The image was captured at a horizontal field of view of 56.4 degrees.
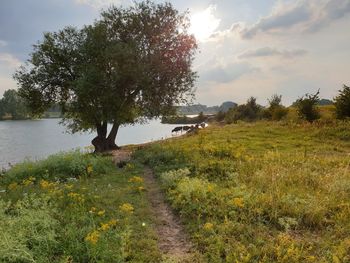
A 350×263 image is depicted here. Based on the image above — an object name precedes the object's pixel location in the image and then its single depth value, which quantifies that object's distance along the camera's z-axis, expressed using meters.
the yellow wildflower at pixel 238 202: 8.63
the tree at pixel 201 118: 79.59
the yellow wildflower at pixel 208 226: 7.60
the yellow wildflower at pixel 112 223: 7.91
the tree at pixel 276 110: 44.84
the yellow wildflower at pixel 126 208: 8.62
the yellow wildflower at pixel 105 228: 7.22
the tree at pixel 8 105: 129.62
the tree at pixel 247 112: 53.81
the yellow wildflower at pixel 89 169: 14.05
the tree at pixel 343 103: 32.44
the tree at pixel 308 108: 36.34
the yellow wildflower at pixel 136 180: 12.28
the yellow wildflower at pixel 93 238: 6.71
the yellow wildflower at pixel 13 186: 12.12
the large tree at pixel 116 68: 24.20
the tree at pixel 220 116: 64.38
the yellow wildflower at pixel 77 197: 9.51
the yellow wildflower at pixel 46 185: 11.08
